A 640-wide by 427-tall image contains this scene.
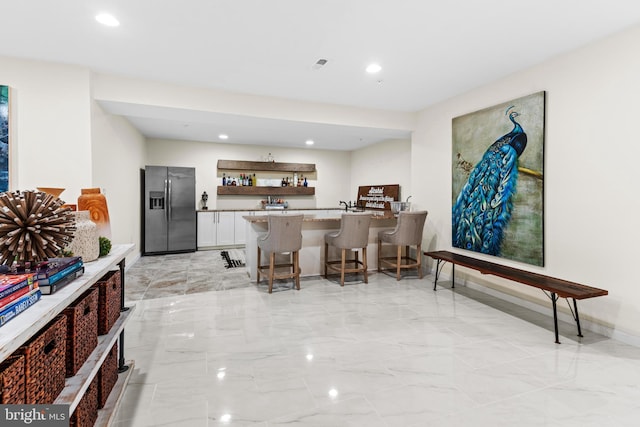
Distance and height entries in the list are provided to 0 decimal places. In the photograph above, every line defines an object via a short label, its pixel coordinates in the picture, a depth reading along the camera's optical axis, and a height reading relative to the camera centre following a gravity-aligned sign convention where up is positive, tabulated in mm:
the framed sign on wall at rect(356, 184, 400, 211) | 6956 +268
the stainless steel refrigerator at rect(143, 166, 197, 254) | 6641 -72
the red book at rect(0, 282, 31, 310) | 983 -292
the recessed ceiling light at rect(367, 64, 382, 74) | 3575 +1560
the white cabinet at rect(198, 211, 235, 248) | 7375 -519
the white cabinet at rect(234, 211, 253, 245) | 7711 -541
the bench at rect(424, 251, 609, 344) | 2746 -691
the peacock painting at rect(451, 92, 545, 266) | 3566 +342
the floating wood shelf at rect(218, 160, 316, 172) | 7891 +1024
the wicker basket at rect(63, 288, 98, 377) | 1412 -579
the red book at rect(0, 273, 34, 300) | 1002 -255
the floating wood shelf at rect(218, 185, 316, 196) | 7926 +396
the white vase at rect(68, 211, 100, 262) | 1706 -182
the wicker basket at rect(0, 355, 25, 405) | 956 -535
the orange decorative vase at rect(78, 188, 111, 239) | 1886 -17
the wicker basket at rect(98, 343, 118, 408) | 1801 -1005
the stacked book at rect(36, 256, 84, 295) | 1237 -276
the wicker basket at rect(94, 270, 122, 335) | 1803 -553
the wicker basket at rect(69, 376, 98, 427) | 1397 -965
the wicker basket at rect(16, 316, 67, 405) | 1081 -573
